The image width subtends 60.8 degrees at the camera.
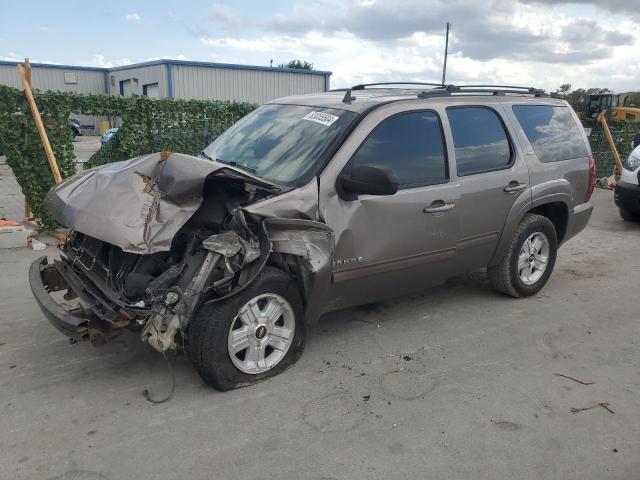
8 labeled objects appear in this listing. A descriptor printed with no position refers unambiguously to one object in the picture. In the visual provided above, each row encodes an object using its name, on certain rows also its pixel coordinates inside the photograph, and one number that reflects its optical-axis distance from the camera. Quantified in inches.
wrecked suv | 128.6
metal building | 1099.3
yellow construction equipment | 593.7
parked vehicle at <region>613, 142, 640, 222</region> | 339.6
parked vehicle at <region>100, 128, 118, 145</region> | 306.3
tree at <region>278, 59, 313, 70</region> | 2706.0
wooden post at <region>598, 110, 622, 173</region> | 540.4
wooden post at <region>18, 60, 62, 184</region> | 267.6
